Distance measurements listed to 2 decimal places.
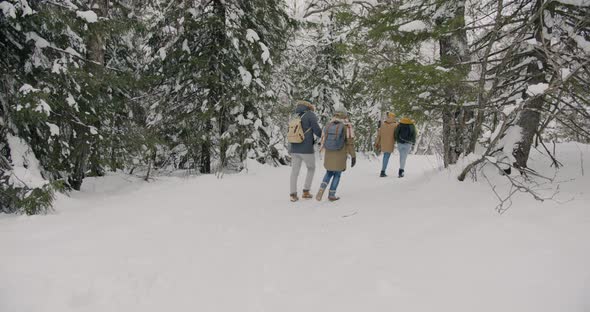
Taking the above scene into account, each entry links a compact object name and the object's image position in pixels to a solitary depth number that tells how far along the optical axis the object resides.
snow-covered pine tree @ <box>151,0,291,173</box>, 10.39
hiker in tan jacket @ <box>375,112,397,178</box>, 11.06
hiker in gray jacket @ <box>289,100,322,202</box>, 7.22
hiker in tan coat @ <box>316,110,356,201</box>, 7.05
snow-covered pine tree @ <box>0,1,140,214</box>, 5.56
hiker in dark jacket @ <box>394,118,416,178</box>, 10.60
